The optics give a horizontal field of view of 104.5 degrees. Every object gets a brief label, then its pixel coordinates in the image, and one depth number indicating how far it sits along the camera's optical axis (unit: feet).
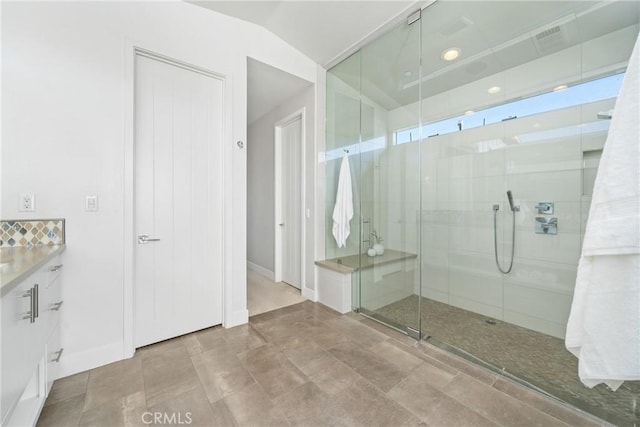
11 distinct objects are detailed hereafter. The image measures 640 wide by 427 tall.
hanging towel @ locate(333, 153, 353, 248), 9.89
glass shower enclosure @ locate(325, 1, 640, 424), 6.41
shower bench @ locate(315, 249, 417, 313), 9.24
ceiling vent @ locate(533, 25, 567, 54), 6.75
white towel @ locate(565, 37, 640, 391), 3.11
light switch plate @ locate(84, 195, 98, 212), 5.79
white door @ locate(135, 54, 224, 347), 6.72
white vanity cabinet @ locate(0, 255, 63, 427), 3.20
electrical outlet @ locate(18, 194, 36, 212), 5.20
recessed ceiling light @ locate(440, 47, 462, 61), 8.19
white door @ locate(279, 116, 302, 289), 11.55
